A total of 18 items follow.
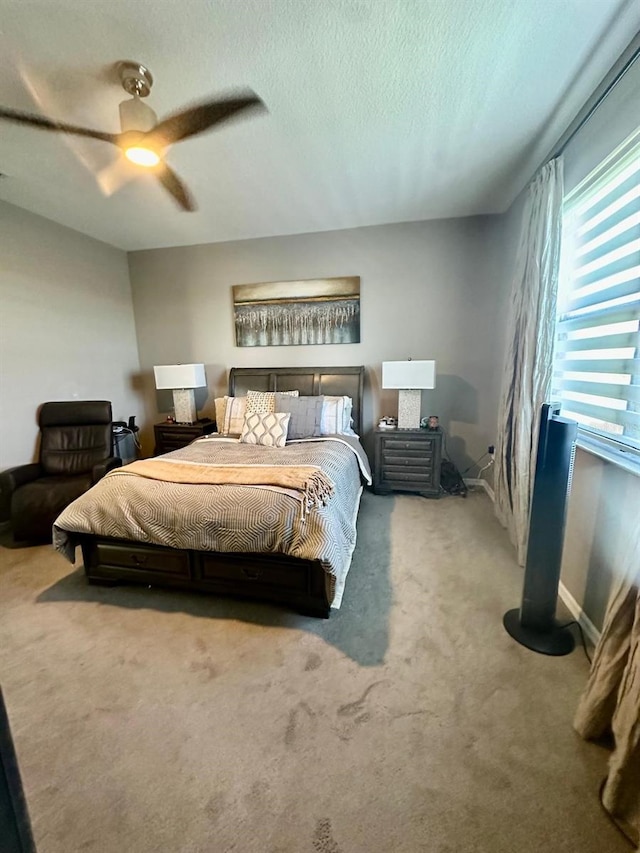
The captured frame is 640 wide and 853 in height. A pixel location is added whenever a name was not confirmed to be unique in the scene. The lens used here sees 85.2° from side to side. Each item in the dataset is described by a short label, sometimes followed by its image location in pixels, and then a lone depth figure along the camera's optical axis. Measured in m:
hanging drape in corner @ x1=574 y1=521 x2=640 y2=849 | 1.04
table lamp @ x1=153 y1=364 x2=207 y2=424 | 3.85
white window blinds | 1.59
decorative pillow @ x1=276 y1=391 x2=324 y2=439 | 3.30
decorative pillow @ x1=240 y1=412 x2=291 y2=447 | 3.07
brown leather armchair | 2.68
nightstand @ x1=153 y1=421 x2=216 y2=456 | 3.91
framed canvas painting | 3.82
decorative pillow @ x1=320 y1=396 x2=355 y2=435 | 3.38
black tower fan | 1.62
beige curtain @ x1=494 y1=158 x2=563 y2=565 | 2.13
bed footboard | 1.88
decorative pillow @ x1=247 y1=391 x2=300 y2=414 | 3.56
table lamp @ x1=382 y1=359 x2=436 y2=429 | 3.28
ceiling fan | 1.70
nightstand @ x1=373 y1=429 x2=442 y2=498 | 3.39
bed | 1.82
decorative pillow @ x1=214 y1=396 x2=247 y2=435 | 3.53
